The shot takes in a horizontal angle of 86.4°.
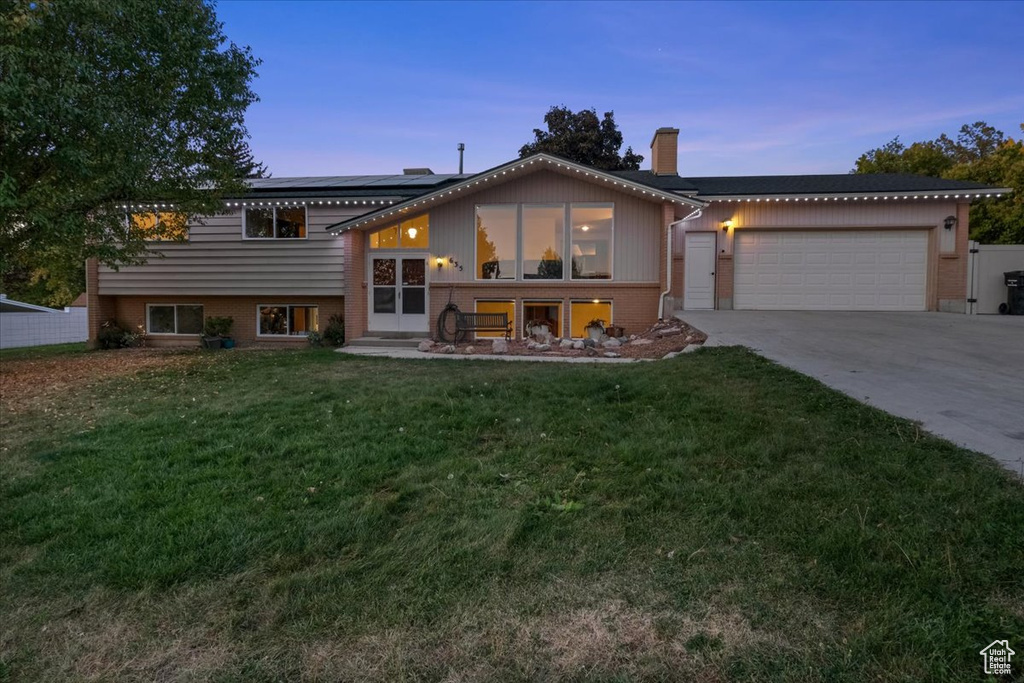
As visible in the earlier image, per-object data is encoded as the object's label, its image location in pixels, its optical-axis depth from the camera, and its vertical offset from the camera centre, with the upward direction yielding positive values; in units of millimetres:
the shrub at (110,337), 14789 -792
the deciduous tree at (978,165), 20391 +6454
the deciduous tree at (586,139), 30234 +9508
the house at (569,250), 13203 +1472
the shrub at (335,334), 13867 -657
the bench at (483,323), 13109 -353
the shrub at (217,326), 14547 -482
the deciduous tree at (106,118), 6809 +2704
